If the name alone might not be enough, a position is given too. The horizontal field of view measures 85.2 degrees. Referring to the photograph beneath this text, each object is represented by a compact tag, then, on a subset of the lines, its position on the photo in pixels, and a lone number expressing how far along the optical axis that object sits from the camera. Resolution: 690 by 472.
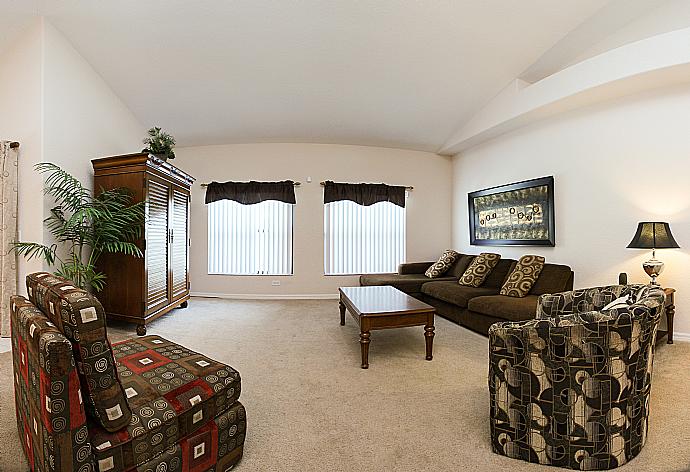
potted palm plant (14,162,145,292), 3.54
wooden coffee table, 3.09
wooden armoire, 3.96
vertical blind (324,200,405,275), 6.53
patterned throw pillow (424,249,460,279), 5.79
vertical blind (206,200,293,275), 6.44
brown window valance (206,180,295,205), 6.31
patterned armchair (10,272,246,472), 1.25
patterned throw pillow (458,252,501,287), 4.91
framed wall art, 4.81
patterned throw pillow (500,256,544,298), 4.18
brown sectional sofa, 3.81
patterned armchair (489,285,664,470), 1.69
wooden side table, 3.56
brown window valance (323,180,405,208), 6.39
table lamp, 3.53
